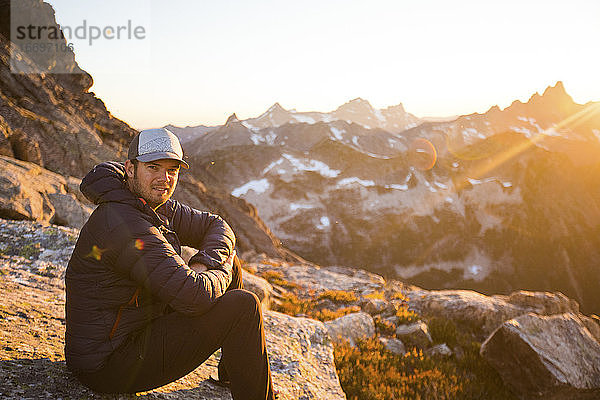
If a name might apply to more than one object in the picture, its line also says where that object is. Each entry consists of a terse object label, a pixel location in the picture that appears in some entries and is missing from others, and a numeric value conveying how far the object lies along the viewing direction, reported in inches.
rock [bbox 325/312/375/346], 313.1
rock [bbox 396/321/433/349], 334.0
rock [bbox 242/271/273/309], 364.5
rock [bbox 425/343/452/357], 313.9
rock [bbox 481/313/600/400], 239.6
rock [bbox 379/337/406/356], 311.9
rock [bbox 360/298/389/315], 433.1
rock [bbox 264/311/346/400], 156.6
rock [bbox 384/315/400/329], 380.8
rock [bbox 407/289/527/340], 396.8
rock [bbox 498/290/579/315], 473.7
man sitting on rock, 91.5
